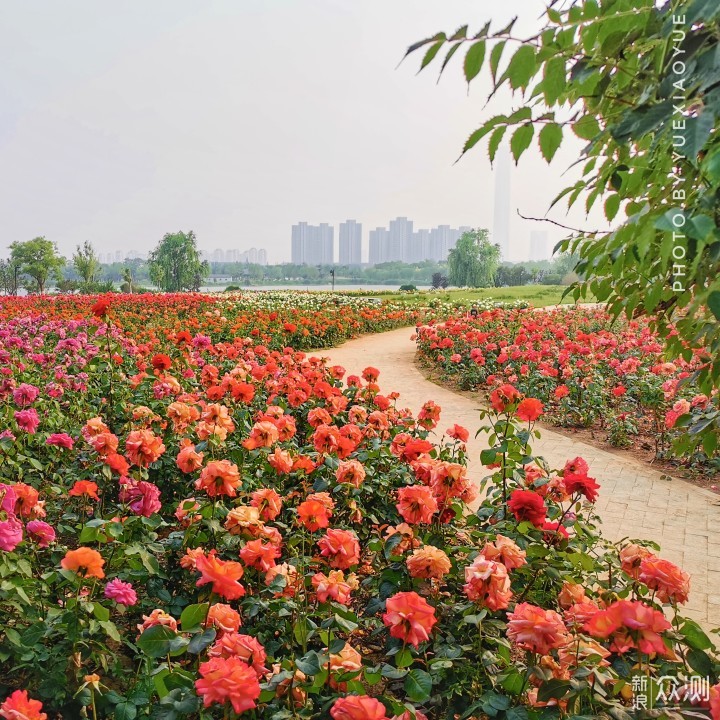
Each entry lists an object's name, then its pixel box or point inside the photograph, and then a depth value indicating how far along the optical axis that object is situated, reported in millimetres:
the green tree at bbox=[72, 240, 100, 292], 50844
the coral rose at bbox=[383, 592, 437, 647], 1539
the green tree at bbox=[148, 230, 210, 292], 58125
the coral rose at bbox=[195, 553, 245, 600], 1568
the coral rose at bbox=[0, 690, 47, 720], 1299
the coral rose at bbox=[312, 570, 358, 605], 1763
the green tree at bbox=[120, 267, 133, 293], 41938
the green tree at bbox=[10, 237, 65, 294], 57581
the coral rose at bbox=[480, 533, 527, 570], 1870
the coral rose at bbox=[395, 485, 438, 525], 2230
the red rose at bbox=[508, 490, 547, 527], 2195
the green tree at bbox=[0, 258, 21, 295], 58347
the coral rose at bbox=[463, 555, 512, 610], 1729
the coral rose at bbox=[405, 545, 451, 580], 1966
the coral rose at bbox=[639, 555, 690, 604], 1740
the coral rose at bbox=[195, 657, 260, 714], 1290
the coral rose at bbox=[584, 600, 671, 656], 1356
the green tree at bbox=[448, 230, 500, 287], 65375
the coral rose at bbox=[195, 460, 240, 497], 2246
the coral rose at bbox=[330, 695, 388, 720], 1264
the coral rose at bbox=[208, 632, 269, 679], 1480
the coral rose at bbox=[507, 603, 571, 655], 1518
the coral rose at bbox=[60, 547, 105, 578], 1751
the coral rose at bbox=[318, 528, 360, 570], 2018
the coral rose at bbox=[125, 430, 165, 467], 2627
